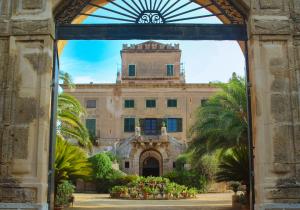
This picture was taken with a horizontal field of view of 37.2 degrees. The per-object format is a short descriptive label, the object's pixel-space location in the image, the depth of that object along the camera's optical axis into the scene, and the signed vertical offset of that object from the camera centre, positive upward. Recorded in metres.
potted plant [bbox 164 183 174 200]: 25.55 -1.30
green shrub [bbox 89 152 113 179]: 34.62 +0.19
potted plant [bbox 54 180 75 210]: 16.08 -1.01
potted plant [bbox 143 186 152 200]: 25.61 -1.36
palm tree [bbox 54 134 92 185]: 14.46 +0.19
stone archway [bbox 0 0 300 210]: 7.67 +1.24
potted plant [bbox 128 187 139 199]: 25.86 -1.42
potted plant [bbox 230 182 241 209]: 17.54 -1.26
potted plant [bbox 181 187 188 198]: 26.39 -1.47
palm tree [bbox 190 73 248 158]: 16.91 +1.86
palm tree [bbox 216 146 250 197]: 15.07 -0.01
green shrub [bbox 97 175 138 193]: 34.11 -0.97
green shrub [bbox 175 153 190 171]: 37.84 +0.43
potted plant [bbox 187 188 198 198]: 26.89 -1.51
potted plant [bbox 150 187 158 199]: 25.55 -1.39
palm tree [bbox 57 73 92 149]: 18.69 +2.22
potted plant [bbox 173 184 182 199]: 25.81 -1.33
